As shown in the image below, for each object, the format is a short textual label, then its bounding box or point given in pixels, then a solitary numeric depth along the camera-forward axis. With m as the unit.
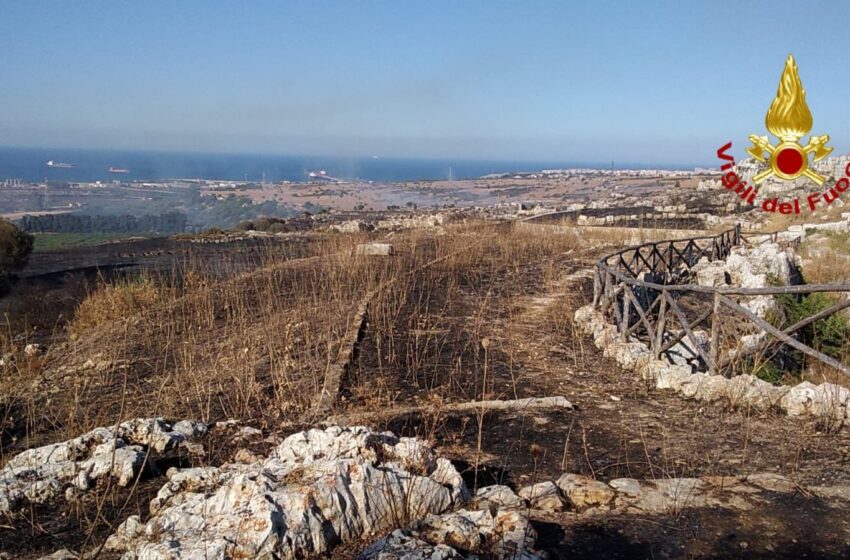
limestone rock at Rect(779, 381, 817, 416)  5.42
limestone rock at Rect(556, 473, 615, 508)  3.82
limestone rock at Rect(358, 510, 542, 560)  3.02
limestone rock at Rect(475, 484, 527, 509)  3.67
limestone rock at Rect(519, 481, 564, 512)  3.74
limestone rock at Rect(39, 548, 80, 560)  3.28
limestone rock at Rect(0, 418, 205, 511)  4.08
